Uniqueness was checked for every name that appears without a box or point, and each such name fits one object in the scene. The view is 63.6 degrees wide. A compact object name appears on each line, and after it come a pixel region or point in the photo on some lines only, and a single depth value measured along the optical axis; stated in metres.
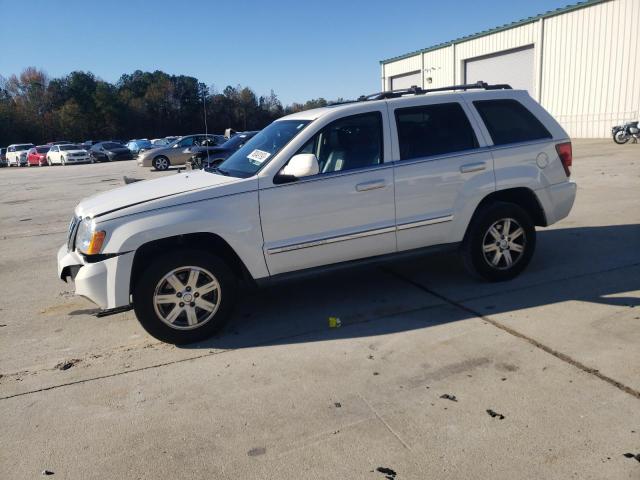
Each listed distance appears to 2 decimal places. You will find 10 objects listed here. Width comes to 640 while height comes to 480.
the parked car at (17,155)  41.75
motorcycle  20.69
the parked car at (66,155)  37.12
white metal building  23.33
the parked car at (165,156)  24.11
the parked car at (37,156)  39.25
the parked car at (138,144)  45.58
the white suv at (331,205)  4.02
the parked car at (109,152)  37.47
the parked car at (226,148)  13.61
